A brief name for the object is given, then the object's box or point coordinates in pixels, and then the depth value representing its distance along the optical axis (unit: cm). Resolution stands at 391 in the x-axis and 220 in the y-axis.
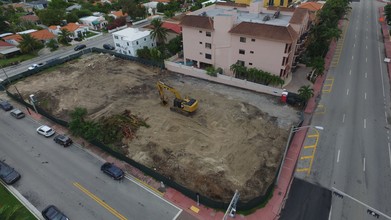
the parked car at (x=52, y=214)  2560
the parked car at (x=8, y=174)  3022
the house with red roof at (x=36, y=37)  7319
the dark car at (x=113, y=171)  3047
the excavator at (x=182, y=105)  4027
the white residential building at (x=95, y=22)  9169
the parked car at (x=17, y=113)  4288
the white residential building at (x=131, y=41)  6356
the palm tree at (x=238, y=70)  4994
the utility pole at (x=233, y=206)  2459
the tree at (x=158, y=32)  6241
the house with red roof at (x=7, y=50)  6773
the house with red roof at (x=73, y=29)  8275
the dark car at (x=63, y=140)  3609
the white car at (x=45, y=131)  3812
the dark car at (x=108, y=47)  7262
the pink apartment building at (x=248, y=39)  4588
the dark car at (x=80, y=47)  7218
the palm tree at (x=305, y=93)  4175
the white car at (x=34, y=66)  6112
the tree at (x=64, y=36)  7544
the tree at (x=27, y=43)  6850
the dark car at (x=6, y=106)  4518
